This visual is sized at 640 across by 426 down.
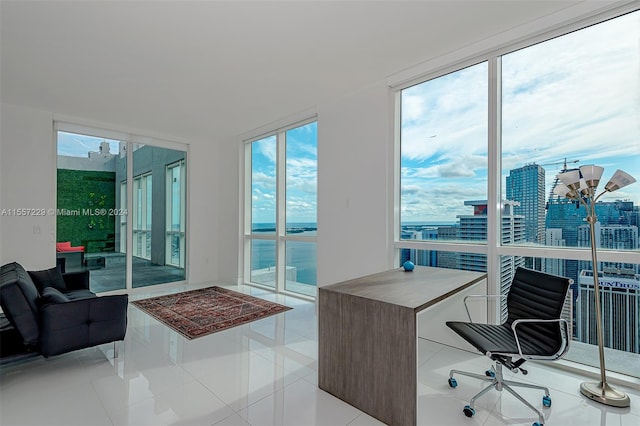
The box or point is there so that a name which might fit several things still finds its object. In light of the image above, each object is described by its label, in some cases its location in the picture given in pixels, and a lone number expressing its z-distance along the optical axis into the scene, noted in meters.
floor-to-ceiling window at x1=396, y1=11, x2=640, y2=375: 2.54
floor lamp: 2.29
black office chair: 2.05
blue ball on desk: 3.21
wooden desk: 1.99
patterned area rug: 3.93
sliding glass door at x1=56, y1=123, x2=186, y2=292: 5.10
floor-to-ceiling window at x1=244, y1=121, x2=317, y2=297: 5.30
